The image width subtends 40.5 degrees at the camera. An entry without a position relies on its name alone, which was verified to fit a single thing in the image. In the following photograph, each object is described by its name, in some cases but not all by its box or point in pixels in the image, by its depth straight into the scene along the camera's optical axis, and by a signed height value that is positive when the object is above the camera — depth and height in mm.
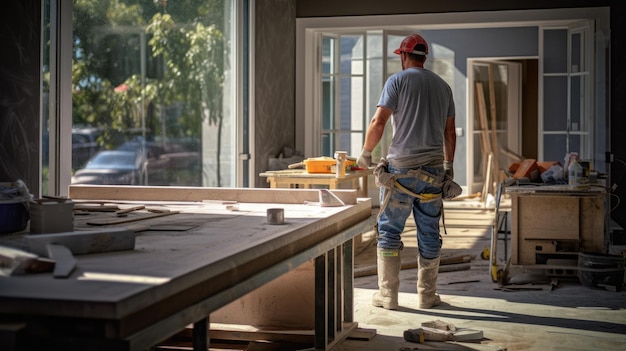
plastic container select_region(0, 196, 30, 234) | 2957 -232
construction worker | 5473 -113
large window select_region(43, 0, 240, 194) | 7570 +507
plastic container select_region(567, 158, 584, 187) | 6297 -190
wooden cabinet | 6445 -583
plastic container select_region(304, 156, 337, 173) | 7168 -139
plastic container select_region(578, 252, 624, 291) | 6191 -892
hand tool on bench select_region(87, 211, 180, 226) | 3250 -283
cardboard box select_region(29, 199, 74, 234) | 2818 -229
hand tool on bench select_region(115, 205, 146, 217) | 3612 -273
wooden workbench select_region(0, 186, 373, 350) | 1905 -330
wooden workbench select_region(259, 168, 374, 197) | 7000 -246
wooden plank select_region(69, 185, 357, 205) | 4234 -232
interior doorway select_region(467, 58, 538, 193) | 14945 +611
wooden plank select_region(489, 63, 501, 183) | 15102 +564
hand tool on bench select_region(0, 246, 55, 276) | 2189 -299
